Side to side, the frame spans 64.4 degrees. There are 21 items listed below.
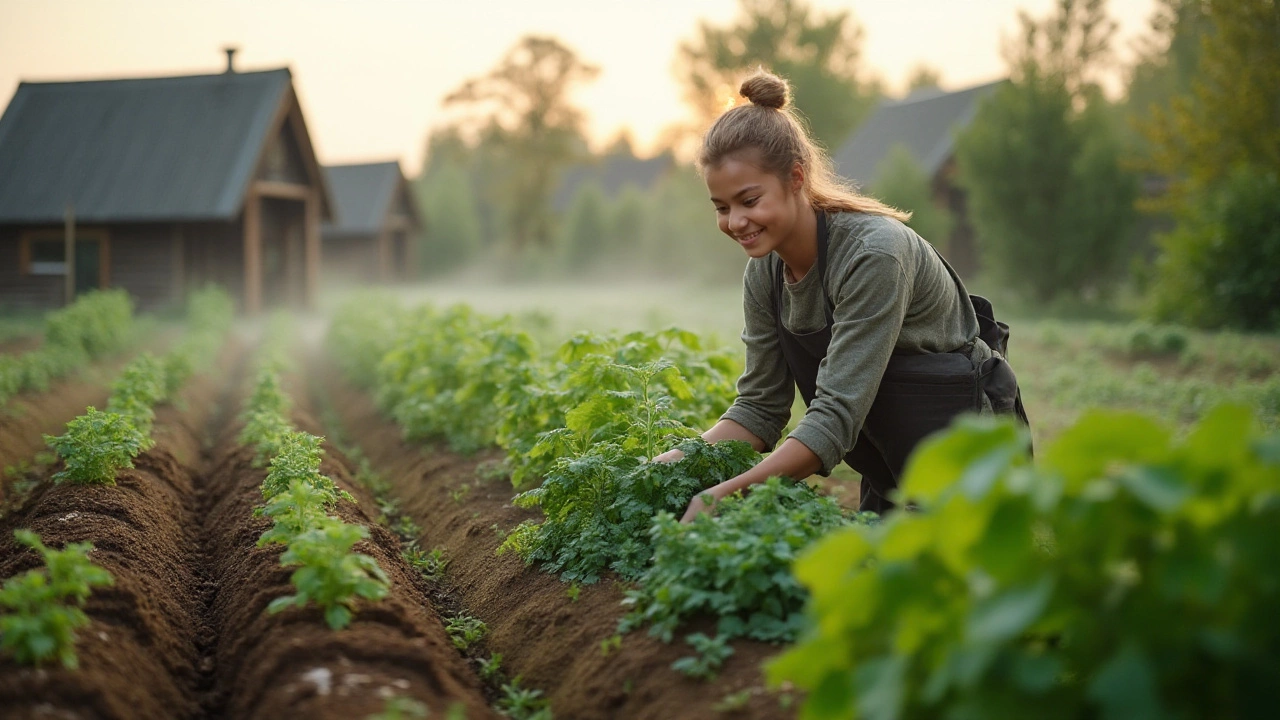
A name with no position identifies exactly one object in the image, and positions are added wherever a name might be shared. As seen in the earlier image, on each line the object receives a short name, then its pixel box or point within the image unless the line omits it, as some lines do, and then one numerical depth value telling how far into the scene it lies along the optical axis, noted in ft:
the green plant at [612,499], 12.48
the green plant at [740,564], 10.11
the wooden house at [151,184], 74.33
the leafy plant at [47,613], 9.10
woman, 11.57
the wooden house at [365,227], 129.80
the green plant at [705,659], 9.93
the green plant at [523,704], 11.50
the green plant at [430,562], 17.22
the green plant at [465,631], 13.83
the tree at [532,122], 174.09
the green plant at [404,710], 7.42
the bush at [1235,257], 49.62
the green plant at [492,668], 12.76
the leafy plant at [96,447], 17.26
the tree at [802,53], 154.30
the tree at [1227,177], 50.37
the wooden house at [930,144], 103.35
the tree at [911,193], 87.45
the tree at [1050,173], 73.20
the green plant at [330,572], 10.89
